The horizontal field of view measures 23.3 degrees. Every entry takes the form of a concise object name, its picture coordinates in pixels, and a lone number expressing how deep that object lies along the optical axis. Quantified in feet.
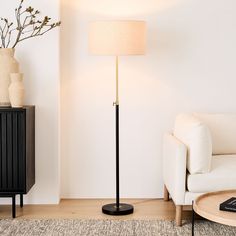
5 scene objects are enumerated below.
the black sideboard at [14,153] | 13.98
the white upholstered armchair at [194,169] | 12.99
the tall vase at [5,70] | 14.33
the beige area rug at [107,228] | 12.75
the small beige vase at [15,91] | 14.10
